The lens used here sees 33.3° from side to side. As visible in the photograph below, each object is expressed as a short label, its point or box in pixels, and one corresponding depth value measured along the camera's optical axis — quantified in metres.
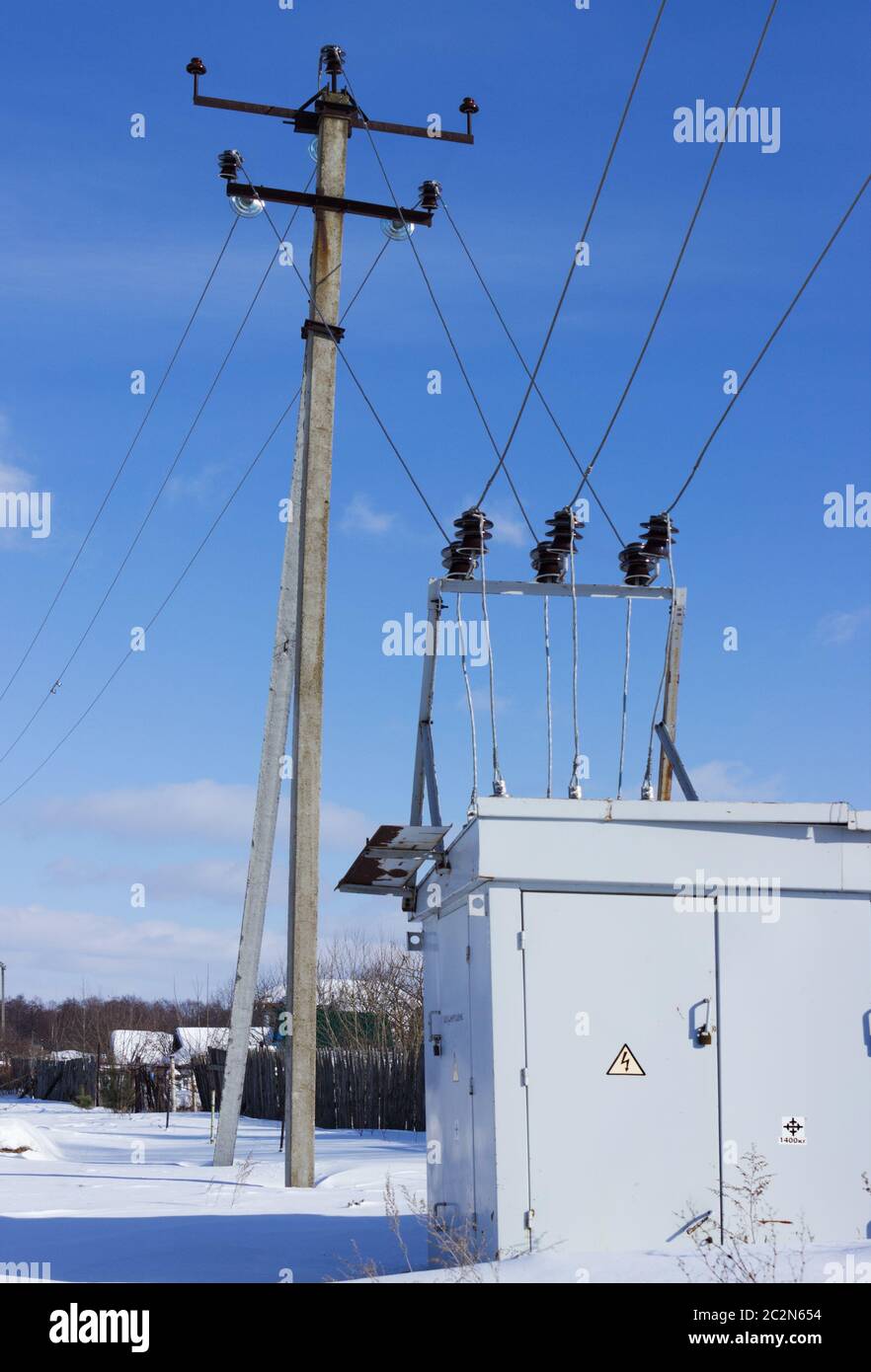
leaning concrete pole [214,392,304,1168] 15.02
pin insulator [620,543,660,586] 9.42
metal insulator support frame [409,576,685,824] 9.16
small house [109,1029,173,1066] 52.45
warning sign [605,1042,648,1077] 7.03
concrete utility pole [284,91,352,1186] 13.33
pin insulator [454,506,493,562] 9.12
